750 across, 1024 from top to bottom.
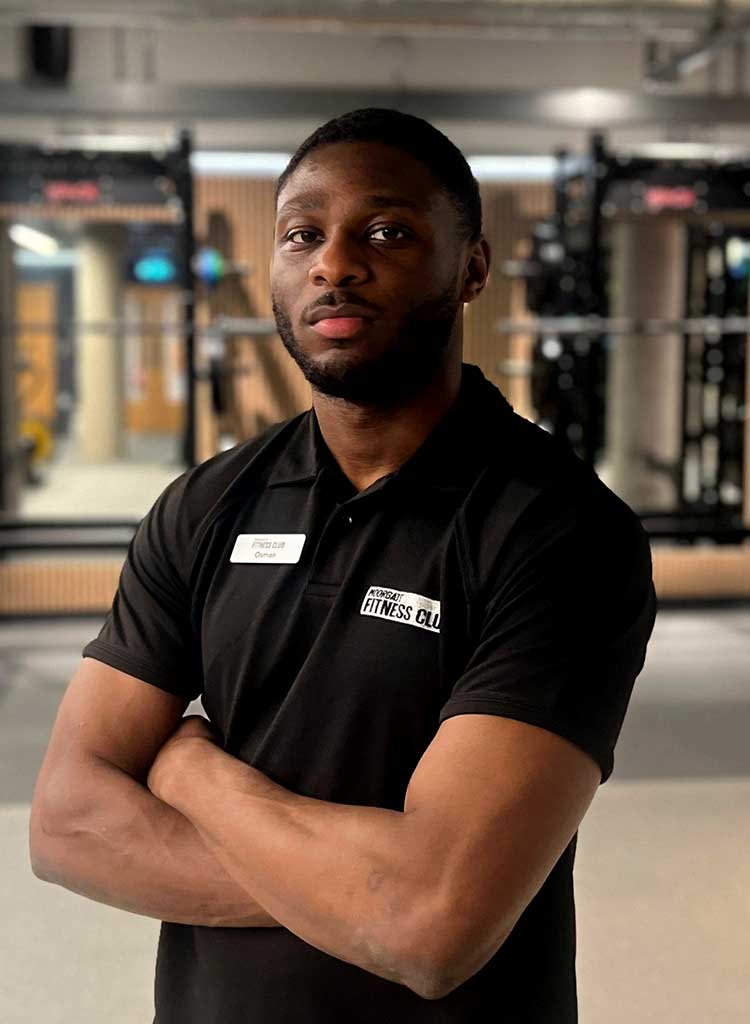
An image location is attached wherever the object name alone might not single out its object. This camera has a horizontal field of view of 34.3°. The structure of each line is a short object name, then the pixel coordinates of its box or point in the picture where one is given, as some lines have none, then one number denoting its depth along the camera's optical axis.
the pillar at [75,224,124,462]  10.23
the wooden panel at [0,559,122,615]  6.69
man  1.11
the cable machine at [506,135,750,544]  6.48
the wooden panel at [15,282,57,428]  11.43
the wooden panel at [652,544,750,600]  7.11
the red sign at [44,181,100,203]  6.16
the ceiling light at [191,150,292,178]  8.83
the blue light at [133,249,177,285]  7.86
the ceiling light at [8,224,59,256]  9.89
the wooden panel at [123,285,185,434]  11.15
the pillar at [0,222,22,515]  7.45
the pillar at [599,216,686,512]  8.57
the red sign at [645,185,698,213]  6.48
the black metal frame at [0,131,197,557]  6.07
